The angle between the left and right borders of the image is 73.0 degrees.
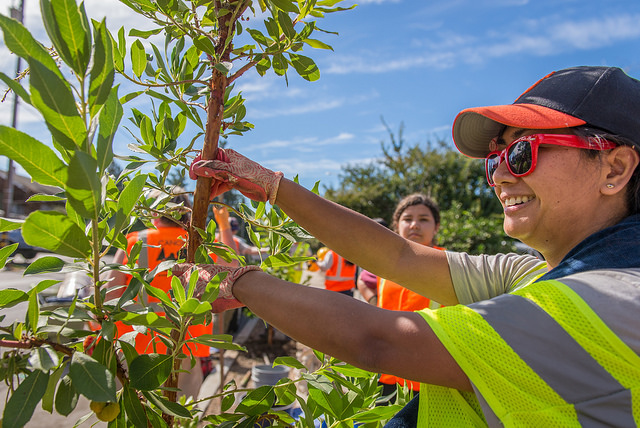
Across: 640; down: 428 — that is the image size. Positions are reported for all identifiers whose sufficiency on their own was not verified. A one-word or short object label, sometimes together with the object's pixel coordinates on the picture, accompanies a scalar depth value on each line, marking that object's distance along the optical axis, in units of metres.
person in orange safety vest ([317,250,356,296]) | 5.93
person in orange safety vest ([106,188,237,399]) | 2.67
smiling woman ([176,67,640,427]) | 0.85
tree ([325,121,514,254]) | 16.38
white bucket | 3.69
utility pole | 13.97
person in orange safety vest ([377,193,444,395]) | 3.30
